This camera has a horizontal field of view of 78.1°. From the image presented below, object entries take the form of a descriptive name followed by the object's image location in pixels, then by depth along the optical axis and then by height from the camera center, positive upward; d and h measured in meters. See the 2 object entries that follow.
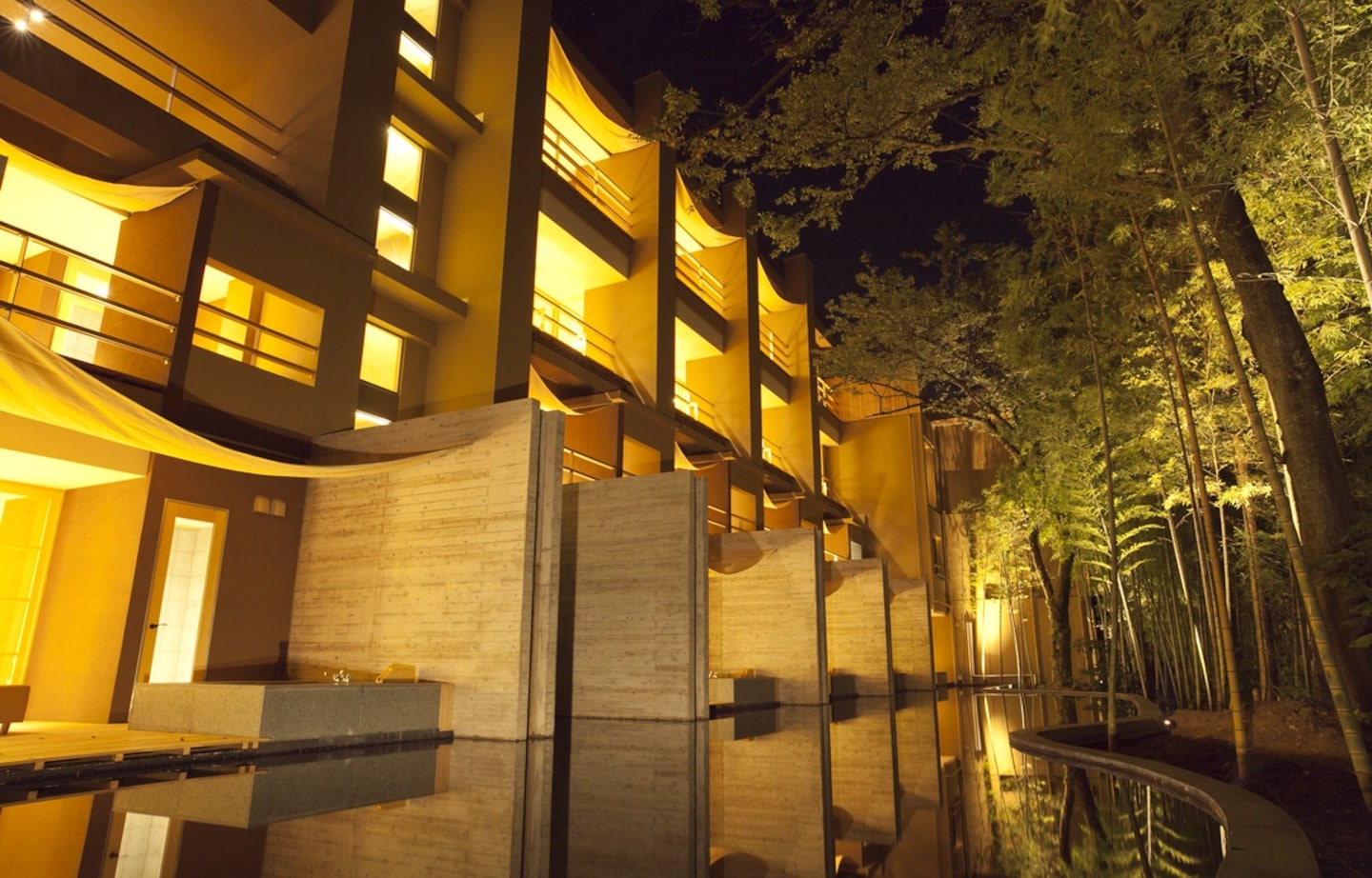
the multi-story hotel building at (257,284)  7.33 +4.09
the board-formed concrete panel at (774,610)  13.12 +0.75
